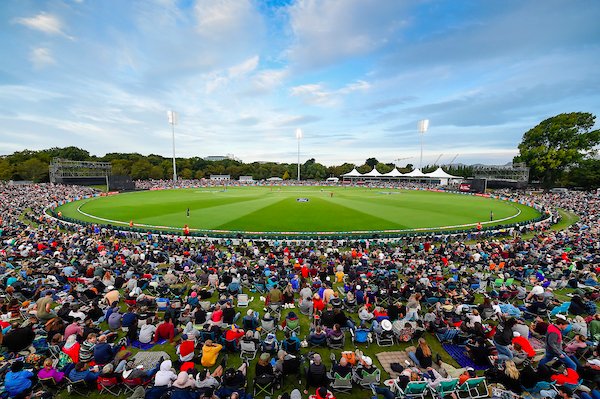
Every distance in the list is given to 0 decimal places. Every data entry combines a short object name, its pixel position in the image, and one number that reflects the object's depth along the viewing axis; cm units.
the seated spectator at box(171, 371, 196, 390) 631
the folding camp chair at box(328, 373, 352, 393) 704
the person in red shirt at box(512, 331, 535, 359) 796
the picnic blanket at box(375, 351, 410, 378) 791
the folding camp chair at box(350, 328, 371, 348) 916
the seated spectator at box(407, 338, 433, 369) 765
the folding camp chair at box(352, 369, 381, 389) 720
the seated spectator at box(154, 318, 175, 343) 923
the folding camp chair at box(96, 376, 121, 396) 704
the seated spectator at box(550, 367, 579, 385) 648
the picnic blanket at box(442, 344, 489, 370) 826
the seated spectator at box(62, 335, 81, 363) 779
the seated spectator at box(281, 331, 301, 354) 834
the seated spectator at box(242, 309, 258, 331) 963
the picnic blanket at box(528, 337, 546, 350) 879
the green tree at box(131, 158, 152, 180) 11444
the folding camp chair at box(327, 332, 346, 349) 878
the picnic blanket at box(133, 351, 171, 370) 799
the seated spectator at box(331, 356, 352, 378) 705
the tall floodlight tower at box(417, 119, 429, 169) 9150
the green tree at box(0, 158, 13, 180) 9356
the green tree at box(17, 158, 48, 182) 9422
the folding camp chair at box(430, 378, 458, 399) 673
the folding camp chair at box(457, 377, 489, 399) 679
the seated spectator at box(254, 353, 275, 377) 710
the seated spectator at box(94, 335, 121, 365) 750
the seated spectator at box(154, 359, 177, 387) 657
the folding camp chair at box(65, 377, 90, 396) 709
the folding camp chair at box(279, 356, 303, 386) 747
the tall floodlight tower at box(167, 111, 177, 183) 9650
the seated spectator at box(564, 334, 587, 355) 802
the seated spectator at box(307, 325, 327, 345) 886
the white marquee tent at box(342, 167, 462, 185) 9546
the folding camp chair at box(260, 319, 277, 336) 962
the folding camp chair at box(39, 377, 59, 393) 695
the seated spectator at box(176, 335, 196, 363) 782
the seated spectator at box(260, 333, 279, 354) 827
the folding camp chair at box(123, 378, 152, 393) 706
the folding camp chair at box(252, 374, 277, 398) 697
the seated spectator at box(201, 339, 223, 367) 782
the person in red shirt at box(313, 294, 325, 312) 1091
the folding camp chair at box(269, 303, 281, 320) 1084
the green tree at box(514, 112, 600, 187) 6338
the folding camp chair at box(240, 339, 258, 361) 829
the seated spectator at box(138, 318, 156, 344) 900
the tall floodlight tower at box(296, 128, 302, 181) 11325
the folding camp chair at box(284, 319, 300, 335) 971
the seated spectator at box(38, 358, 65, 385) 692
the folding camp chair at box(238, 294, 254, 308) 1192
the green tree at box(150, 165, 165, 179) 11838
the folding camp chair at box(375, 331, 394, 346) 920
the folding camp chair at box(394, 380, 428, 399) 657
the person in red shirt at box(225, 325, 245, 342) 861
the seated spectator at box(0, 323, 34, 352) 823
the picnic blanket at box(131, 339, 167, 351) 903
